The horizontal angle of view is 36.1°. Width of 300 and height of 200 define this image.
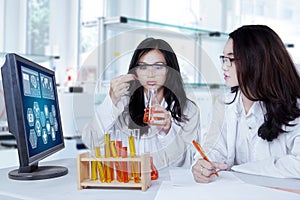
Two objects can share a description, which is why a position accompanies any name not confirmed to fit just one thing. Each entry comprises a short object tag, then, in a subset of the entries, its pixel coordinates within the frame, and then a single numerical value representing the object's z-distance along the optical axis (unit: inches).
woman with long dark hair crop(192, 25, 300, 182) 63.7
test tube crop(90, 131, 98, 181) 43.8
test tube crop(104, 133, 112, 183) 43.2
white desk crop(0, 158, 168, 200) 40.3
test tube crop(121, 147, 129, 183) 43.1
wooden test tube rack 42.2
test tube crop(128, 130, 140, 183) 43.1
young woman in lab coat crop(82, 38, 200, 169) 42.3
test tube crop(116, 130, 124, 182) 43.2
